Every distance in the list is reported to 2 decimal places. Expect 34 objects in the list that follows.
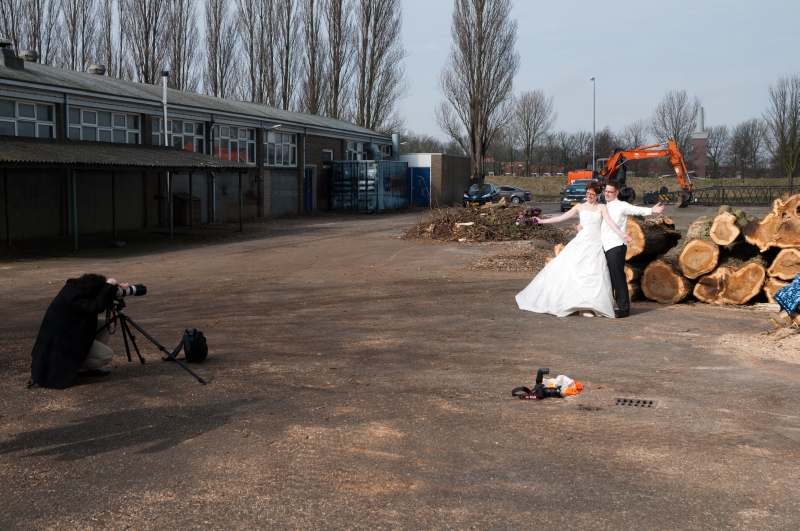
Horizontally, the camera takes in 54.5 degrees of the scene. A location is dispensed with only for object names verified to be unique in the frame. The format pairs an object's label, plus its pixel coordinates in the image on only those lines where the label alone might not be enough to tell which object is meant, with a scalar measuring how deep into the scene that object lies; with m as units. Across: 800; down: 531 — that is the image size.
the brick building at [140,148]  22.08
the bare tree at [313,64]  49.69
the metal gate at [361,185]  40.12
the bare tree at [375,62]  50.19
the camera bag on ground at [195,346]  7.60
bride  10.31
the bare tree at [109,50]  43.72
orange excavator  37.95
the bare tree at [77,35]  43.09
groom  10.45
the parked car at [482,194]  41.47
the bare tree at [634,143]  76.06
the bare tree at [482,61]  49.59
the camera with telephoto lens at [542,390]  6.45
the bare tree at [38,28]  40.91
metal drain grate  6.30
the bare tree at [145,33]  43.38
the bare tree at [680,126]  68.12
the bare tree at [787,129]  47.38
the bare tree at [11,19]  39.72
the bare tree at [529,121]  73.31
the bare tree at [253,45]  49.34
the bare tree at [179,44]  44.75
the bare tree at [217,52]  48.59
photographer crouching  6.66
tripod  7.05
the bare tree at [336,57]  49.44
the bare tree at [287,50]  49.53
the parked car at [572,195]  39.09
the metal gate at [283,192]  35.84
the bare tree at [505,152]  76.62
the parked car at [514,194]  50.12
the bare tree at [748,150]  66.31
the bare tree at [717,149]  70.69
